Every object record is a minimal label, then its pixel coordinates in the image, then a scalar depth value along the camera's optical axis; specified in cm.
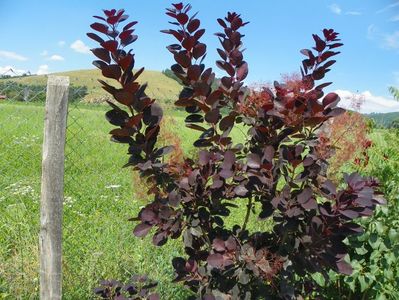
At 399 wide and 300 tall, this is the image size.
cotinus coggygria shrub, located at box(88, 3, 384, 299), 176
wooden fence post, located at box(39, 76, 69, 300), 234
